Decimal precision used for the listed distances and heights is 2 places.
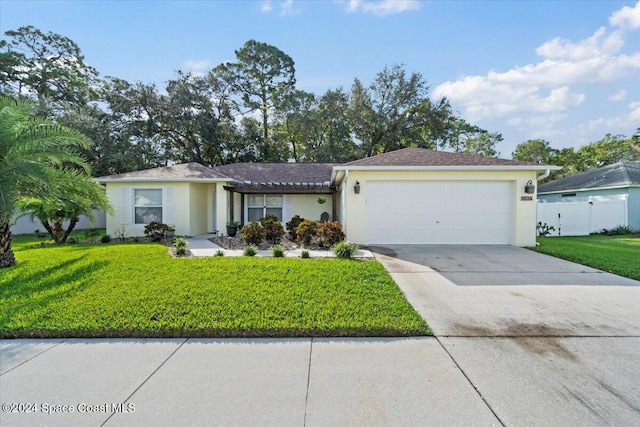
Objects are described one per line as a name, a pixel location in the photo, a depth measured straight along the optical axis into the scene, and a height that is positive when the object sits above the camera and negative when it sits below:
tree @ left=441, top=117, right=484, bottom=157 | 24.80 +7.16
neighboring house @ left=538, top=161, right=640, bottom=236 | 14.33 +0.08
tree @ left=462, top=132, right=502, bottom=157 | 32.28 +7.08
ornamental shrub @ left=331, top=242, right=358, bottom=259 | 7.88 -1.13
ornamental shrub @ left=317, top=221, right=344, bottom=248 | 9.70 -0.87
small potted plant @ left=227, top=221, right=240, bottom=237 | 12.19 -0.91
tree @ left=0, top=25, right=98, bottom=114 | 20.06 +9.59
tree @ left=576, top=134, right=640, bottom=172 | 28.12 +5.60
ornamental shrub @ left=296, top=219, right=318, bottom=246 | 10.10 -0.83
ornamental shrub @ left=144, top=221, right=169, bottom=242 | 10.93 -0.88
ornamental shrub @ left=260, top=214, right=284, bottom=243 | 10.39 -0.81
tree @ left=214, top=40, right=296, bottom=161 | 23.36 +10.38
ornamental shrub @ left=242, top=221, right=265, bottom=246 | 9.80 -0.89
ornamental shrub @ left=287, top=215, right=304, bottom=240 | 11.94 -0.72
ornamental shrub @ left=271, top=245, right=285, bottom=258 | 8.19 -1.26
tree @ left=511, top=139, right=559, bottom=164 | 30.48 +6.00
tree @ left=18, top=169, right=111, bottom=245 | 7.62 +0.10
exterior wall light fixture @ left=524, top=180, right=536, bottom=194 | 9.96 +0.72
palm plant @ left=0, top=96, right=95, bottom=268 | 6.46 +1.18
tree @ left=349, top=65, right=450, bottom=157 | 23.16 +7.77
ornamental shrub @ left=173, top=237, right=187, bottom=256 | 8.34 -1.17
